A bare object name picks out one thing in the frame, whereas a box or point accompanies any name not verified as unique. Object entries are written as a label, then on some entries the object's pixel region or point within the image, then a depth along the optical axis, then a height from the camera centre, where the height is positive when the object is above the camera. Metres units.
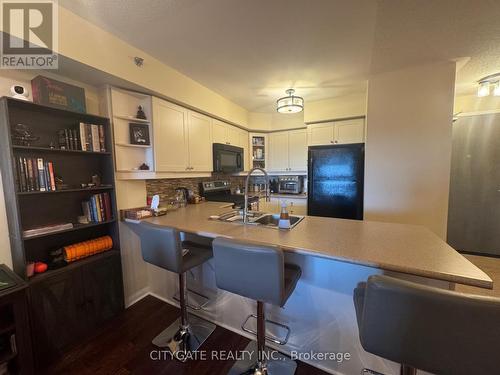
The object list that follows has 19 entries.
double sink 1.79 -0.43
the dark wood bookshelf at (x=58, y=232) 1.41 -0.49
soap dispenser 1.50 -0.35
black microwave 3.10 +0.22
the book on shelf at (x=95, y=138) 1.79 +0.31
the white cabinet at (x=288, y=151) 3.84 +0.38
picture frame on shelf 2.07 +0.40
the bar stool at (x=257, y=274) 1.03 -0.55
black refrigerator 2.96 -0.17
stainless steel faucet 1.65 -0.23
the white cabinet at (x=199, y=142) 2.66 +0.41
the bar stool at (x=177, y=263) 1.40 -0.66
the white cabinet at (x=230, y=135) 3.14 +0.61
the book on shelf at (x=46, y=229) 1.45 -0.41
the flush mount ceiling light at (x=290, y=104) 2.61 +0.85
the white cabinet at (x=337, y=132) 3.14 +0.61
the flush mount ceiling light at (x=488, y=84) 2.42 +1.03
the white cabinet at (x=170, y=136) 2.20 +0.42
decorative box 1.50 +0.62
